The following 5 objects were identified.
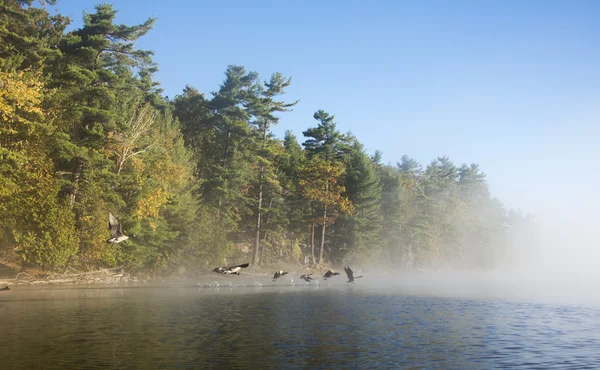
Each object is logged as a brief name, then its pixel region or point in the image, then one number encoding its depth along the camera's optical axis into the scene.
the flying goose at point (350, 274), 57.13
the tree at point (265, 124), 78.88
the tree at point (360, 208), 93.25
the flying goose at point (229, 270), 37.62
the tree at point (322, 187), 85.94
